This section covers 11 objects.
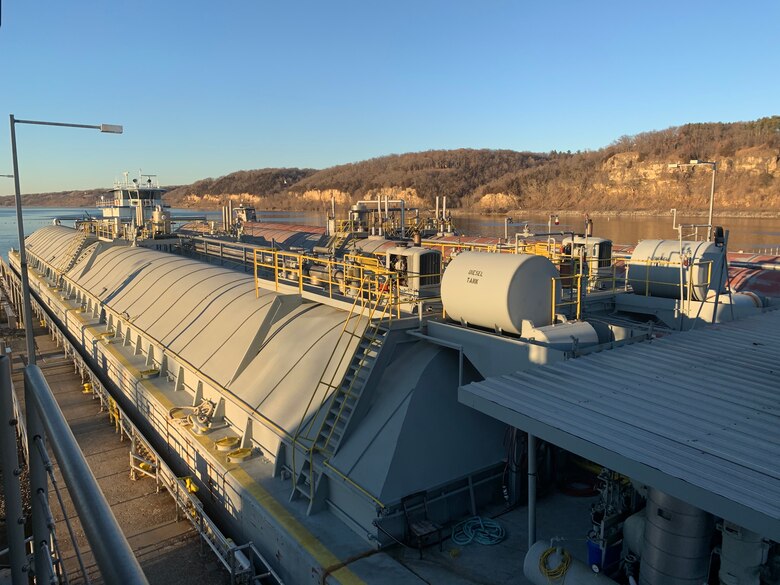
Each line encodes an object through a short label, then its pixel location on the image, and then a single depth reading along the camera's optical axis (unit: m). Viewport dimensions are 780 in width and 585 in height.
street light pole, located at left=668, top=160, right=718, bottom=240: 21.69
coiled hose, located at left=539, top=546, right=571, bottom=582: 8.10
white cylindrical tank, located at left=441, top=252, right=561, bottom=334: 10.62
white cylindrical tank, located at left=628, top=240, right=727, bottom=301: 14.29
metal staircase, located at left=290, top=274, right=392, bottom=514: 10.89
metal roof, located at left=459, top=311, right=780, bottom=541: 5.70
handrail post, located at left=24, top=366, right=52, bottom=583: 2.74
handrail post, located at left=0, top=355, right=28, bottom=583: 2.58
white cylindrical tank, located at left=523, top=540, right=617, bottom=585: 7.95
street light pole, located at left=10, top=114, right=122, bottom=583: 2.74
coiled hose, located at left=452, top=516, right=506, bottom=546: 10.27
